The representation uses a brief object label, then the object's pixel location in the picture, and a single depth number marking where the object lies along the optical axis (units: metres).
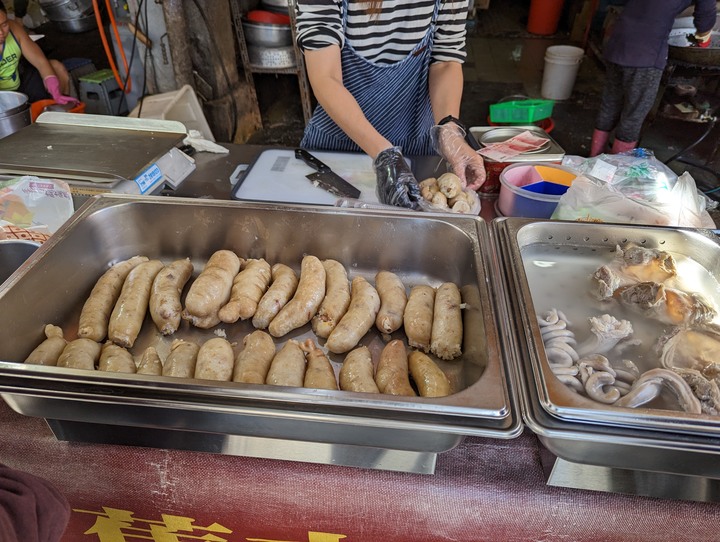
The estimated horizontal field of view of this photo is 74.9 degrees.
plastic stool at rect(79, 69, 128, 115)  5.96
